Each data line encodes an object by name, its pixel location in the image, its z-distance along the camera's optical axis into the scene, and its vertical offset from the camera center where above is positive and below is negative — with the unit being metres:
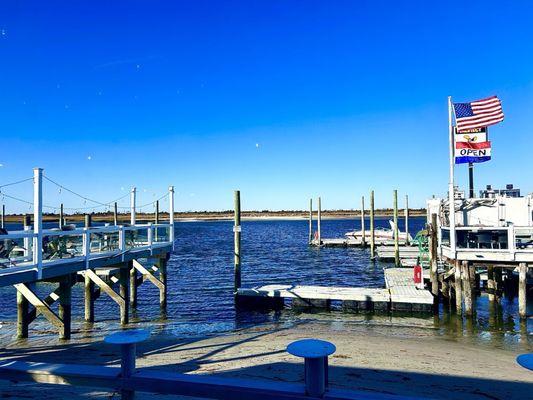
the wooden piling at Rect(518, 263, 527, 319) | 15.41 -3.01
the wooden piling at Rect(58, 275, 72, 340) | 11.90 -2.64
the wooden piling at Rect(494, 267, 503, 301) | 19.21 -3.45
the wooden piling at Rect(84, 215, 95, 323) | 14.64 -3.08
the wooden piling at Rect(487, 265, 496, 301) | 17.97 -3.34
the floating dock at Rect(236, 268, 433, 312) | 17.08 -3.67
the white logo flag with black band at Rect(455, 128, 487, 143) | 16.77 +3.00
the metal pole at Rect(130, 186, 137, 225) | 17.41 +0.55
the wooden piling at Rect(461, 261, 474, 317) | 16.06 -2.96
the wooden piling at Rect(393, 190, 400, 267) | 32.03 -1.59
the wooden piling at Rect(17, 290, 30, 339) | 12.11 -3.04
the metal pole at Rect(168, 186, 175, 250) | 18.20 +0.17
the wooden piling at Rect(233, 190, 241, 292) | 19.28 -1.21
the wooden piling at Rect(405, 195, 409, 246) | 45.18 -0.02
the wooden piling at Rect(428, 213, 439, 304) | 17.91 -2.21
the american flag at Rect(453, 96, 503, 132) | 16.81 +3.95
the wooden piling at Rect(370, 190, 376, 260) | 38.62 -0.66
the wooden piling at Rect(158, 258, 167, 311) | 18.22 -3.11
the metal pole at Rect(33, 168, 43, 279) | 10.08 -0.05
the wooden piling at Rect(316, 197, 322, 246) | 50.97 +0.65
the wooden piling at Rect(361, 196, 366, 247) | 48.72 -2.85
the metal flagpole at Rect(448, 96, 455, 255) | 16.11 +0.81
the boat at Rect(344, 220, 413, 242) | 51.49 -3.08
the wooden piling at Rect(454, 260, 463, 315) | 16.28 -3.11
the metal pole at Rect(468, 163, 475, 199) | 19.41 +1.44
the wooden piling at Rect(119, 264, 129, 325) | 15.07 -2.89
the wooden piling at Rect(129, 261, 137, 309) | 18.44 -3.38
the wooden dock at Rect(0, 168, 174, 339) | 10.13 -1.33
